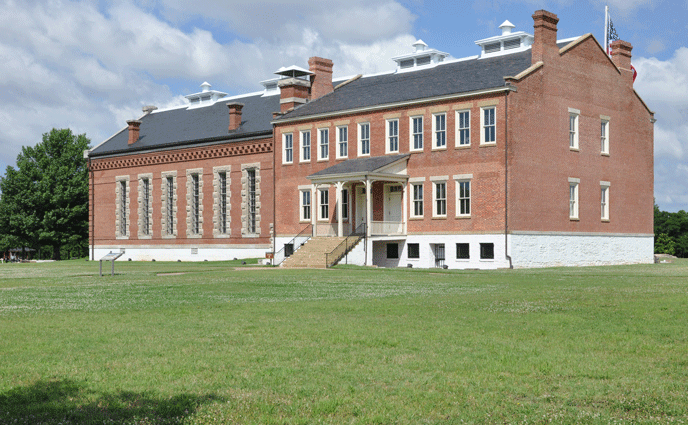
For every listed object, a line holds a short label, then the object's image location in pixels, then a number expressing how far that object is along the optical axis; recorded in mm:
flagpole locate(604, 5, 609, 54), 57000
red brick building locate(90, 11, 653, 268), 41500
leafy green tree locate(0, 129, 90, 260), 71062
